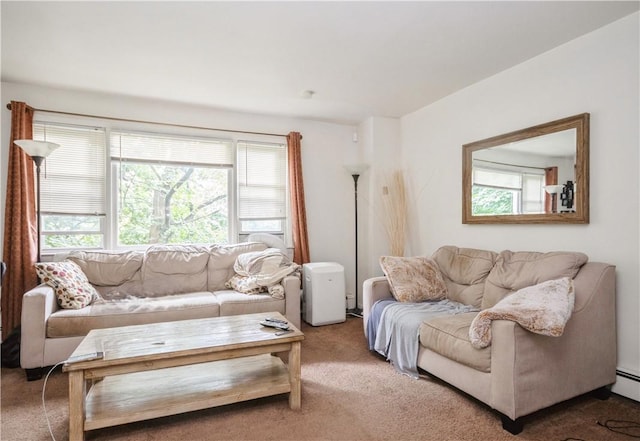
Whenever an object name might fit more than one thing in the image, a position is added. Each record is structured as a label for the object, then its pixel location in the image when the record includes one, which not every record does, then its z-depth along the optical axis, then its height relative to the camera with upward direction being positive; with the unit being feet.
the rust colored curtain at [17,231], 10.23 -0.35
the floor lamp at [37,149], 9.25 +1.88
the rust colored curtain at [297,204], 13.94 +0.54
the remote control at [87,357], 5.64 -2.24
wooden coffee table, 5.86 -3.17
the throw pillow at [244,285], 10.78 -2.07
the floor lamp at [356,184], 13.99 +1.42
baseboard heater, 7.24 -3.29
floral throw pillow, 8.97 -1.69
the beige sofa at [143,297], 8.38 -2.29
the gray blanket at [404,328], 8.38 -2.74
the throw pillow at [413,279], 9.82 -1.75
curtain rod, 11.15 +3.37
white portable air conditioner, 12.51 -2.72
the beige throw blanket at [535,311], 5.92 -1.63
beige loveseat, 6.13 -2.50
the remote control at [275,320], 7.79 -2.28
